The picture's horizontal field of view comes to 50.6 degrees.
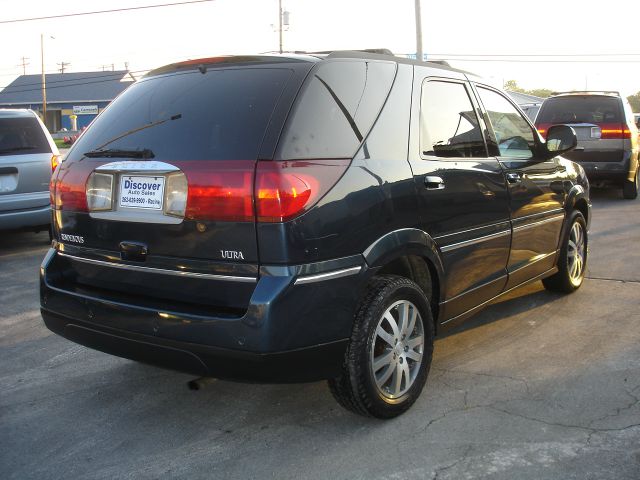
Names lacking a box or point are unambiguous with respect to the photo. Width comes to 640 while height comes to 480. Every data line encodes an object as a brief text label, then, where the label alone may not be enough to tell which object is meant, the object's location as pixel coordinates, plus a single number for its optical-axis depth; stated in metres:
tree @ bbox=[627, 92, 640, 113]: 86.88
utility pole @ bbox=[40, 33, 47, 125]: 61.75
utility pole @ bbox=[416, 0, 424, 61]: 26.92
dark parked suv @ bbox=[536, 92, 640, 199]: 11.62
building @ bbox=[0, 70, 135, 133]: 64.75
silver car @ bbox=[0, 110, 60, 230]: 7.55
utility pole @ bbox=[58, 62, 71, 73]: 90.28
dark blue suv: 2.85
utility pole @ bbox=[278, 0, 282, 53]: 43.25
